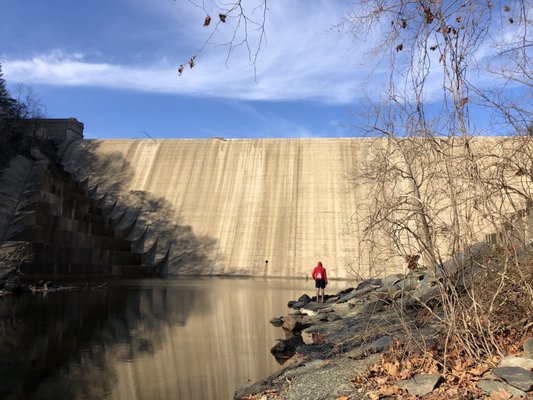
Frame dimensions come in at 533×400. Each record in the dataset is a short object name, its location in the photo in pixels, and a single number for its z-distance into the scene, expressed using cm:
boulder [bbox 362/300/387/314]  1160
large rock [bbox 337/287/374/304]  1535
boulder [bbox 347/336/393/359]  670
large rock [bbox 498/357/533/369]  476
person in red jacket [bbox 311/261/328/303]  1652
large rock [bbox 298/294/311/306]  1680
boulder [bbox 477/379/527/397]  443
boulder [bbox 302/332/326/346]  1026
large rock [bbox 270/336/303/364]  906
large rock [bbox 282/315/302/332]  1188
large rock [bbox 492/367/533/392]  441
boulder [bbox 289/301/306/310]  1609
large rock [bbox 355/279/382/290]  1665
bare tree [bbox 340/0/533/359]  530
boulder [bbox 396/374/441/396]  480
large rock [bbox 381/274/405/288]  1263
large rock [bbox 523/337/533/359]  500
